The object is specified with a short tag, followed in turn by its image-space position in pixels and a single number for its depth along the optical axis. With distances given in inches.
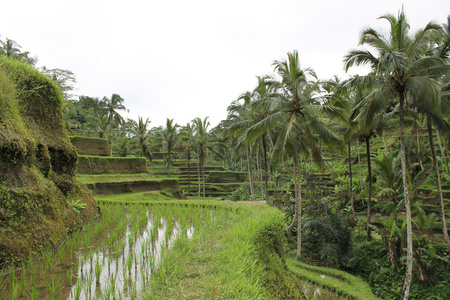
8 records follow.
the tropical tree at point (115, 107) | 1663.4
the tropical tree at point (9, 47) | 978.7
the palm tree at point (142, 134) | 1313.7
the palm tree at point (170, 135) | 1103.0
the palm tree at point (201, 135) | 1009.5
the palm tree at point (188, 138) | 1008.2
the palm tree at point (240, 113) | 732.7
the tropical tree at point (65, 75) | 1240.5
